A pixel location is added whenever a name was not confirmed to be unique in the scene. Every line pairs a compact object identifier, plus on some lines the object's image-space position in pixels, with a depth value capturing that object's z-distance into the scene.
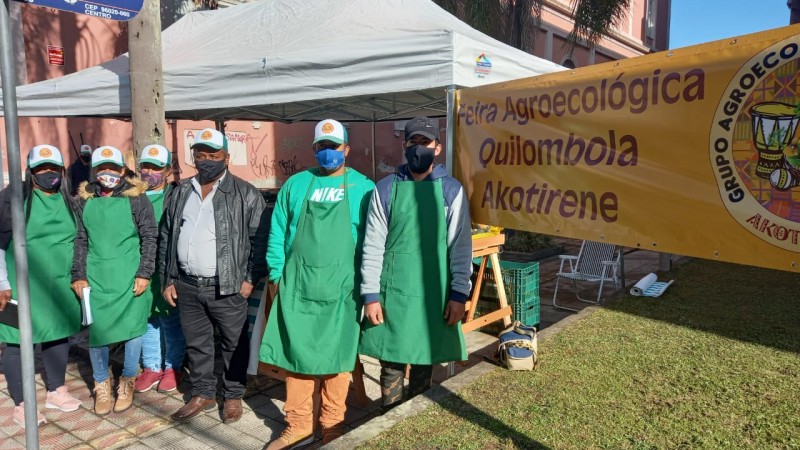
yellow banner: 2.45
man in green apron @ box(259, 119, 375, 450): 3.02
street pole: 2.17
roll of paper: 6.03
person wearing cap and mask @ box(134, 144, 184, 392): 3.89
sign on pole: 2.29
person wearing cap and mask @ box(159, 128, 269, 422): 3.32
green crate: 4.88
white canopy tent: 3.99
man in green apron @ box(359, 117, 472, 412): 3.06
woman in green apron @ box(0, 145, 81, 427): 3.32
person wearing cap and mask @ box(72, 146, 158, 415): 3.53
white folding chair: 5.99
